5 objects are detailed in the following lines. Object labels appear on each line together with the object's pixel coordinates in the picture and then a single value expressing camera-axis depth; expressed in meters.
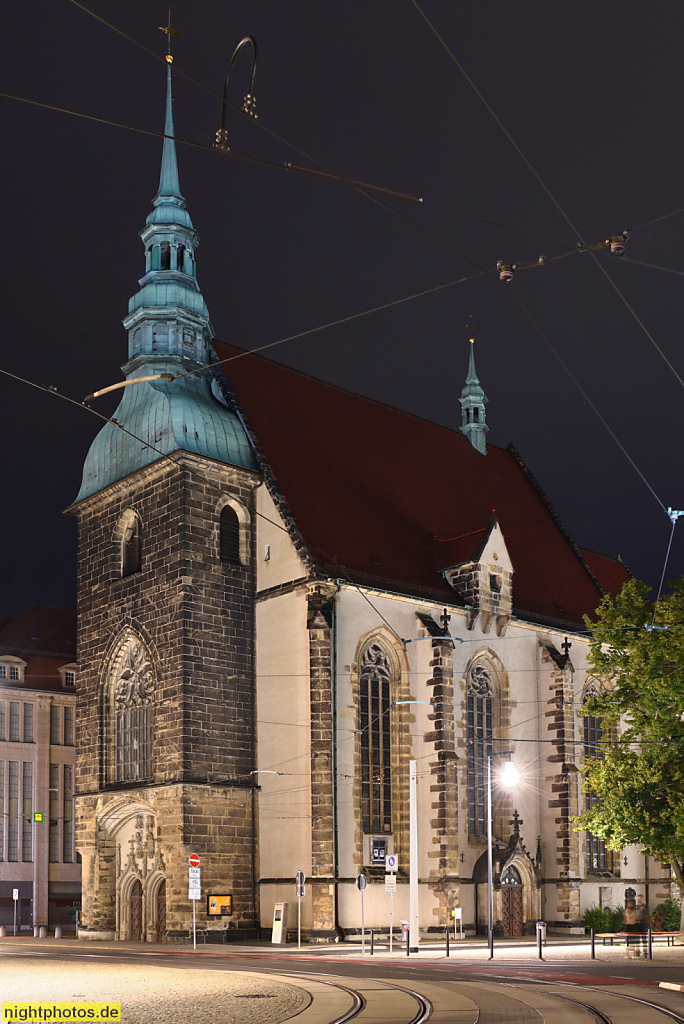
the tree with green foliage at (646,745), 30.33
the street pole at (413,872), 29.30
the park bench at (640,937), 31.28
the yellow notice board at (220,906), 33.94
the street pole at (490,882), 27.59
